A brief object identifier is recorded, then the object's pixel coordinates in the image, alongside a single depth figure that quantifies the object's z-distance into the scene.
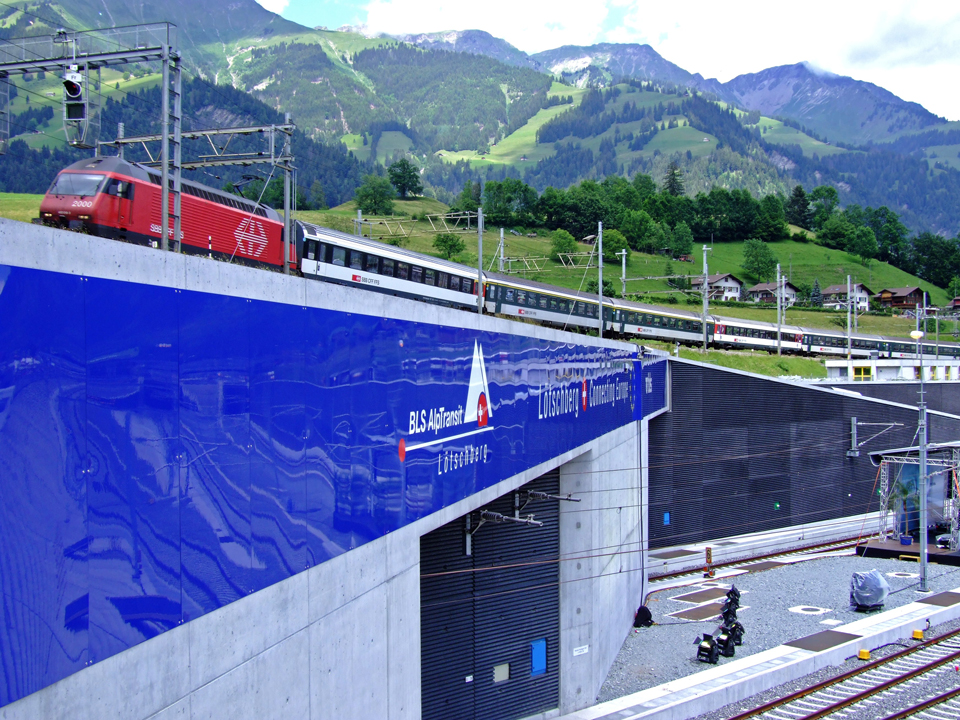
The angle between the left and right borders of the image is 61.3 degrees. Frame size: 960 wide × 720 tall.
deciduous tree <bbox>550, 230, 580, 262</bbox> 102.38
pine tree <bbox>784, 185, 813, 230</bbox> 175.50
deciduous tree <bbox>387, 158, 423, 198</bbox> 140.50
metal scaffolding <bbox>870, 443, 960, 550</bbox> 34.72
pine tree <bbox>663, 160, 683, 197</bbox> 175.50
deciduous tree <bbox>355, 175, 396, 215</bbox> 117.31
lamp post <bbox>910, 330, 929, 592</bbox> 27.83
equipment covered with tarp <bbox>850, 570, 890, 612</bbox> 25.34
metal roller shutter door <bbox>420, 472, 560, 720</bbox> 14.23
